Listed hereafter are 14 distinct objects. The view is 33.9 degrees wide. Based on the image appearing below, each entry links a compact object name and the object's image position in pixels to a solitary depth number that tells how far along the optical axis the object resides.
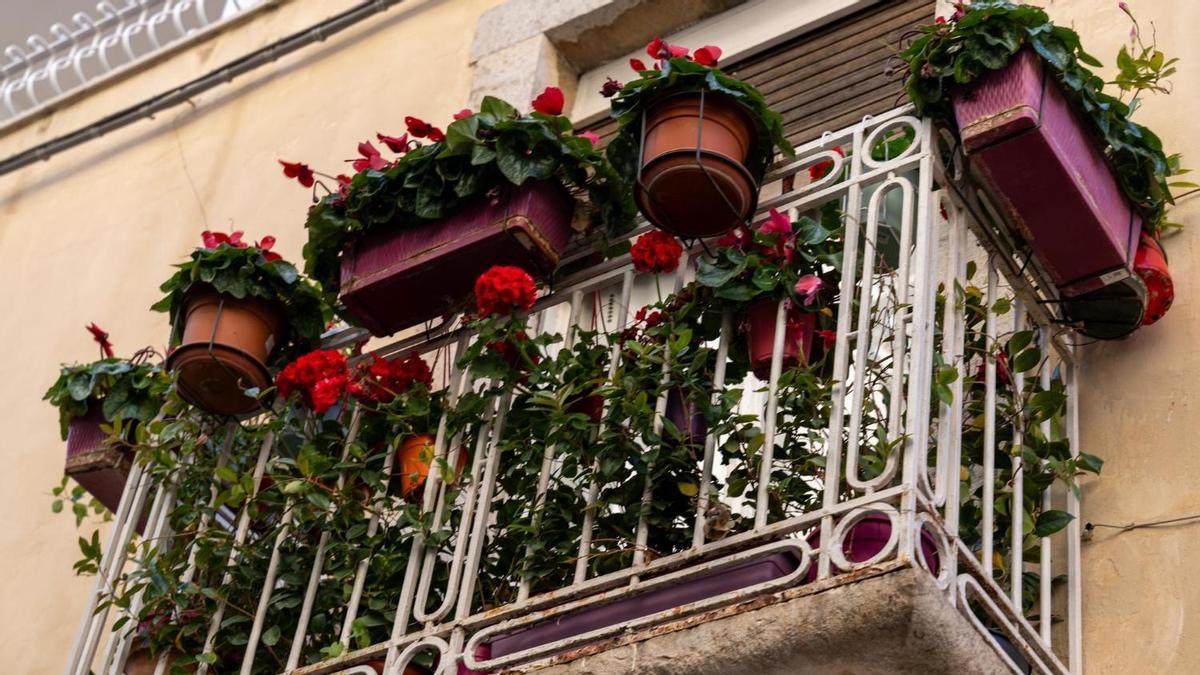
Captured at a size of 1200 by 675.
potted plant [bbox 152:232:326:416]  5.05
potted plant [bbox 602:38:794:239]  4.30
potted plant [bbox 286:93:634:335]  4.70
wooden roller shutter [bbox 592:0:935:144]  5.76
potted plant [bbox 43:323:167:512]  5.48
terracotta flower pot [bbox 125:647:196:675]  4.82
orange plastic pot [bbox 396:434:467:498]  4.55
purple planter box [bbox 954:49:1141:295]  4.14
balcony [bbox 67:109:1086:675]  3.63
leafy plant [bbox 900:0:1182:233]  4.21
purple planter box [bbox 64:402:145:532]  5.55
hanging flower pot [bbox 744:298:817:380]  4.24
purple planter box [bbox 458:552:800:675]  3.74
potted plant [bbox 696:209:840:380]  4.24
